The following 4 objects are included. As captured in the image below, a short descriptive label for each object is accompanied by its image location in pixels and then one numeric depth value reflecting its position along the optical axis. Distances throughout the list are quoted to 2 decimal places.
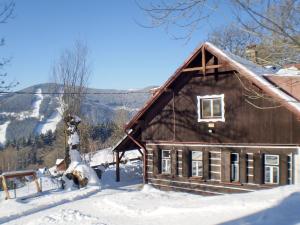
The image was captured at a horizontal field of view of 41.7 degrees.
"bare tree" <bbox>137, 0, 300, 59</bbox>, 5.47
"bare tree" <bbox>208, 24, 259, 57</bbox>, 33.41
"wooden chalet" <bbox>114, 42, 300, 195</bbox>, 15.05
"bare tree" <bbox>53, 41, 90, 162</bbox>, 27.95
